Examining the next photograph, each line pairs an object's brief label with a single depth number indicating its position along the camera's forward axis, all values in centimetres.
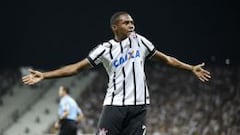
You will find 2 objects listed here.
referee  2253
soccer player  944
